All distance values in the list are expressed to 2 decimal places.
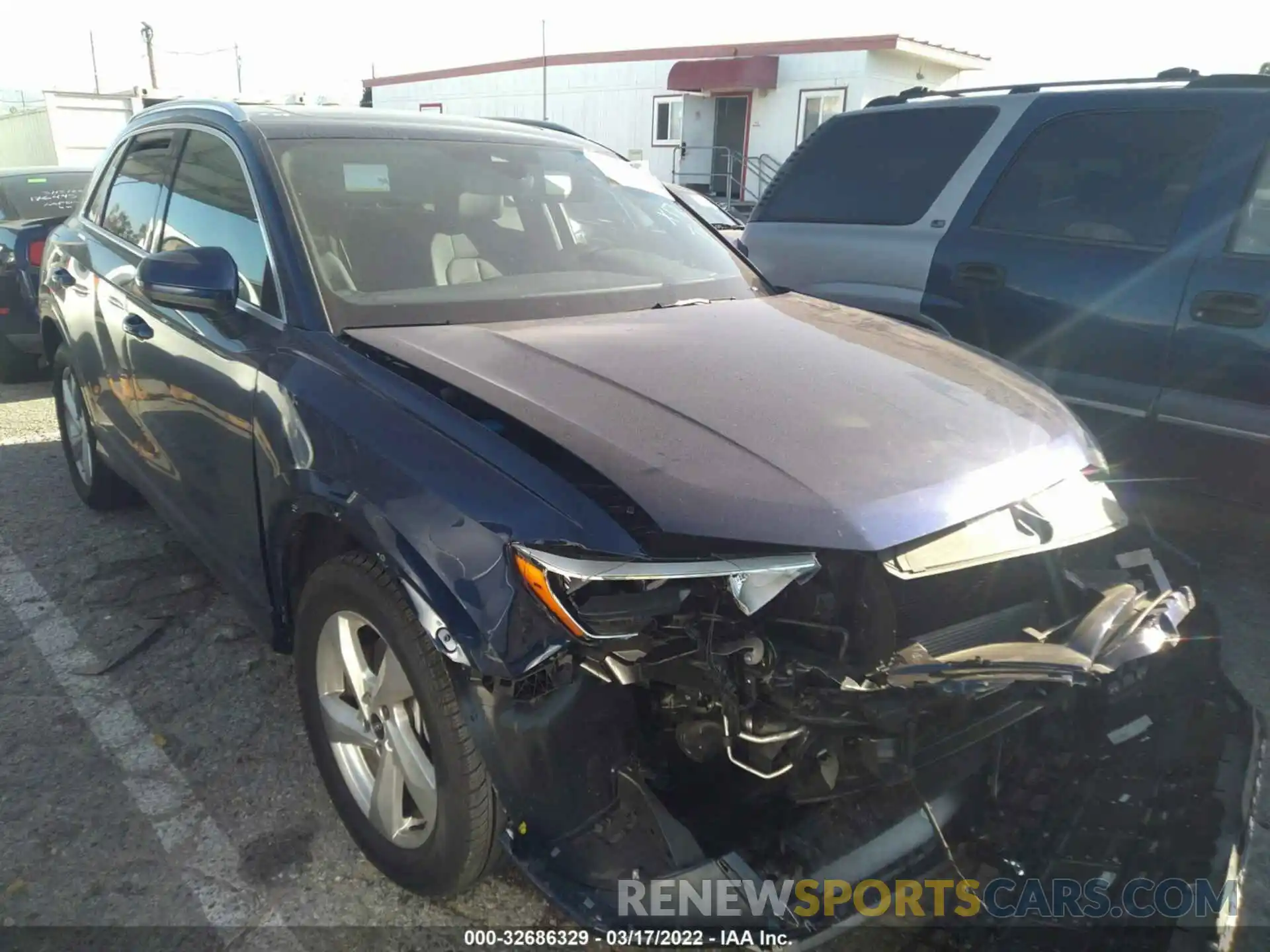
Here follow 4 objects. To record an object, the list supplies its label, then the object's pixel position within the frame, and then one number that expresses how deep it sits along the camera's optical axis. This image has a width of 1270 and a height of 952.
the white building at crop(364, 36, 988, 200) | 19.17
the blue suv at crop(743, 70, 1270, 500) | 3.74
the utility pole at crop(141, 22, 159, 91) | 31.30
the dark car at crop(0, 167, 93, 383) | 6.96
